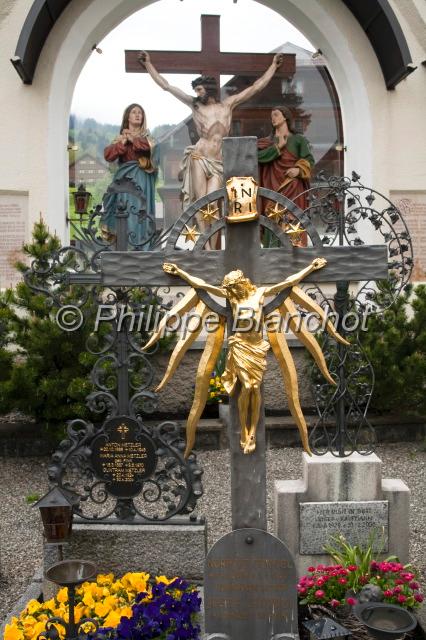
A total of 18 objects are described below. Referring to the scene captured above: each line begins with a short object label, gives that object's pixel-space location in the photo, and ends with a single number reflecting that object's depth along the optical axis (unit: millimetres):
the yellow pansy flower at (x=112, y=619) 4102
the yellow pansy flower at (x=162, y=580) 4655
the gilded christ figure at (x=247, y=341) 3598
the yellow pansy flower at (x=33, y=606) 4336
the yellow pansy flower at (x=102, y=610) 4230
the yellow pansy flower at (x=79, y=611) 4177
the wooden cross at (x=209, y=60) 10656
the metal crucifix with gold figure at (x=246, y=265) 3779
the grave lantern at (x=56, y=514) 4664
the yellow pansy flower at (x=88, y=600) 4328
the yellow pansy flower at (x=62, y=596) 4444
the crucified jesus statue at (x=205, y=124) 10414
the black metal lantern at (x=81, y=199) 8562
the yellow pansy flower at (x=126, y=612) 4172
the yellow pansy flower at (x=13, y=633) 4012
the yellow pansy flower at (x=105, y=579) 4715
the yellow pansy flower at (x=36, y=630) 4020
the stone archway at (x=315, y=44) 9797
